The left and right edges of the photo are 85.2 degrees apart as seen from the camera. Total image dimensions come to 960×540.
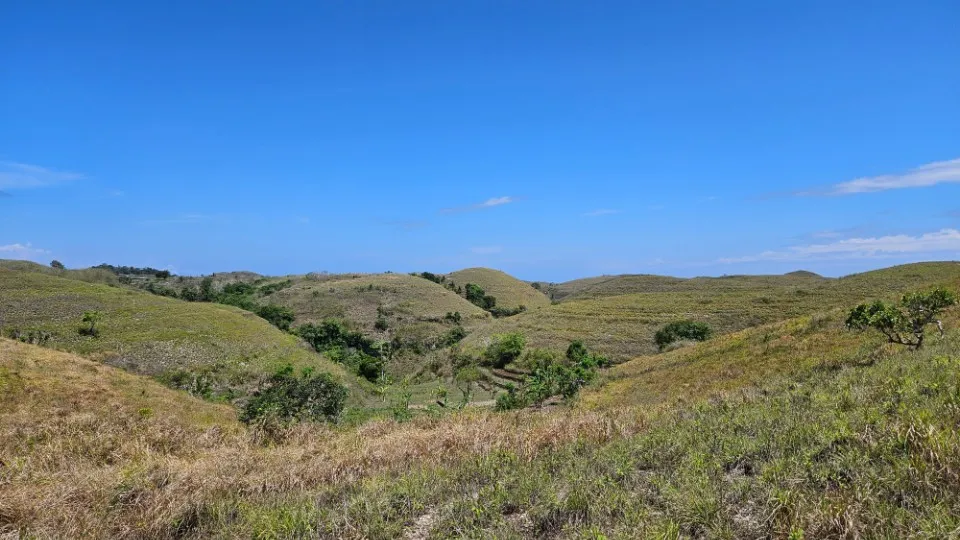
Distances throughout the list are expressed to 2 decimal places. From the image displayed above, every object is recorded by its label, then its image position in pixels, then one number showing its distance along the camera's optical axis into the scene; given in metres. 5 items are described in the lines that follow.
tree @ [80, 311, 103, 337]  55.88
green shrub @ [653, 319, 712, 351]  58.50
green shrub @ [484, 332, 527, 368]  61.91
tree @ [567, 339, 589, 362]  55.63
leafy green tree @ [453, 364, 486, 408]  56.22
